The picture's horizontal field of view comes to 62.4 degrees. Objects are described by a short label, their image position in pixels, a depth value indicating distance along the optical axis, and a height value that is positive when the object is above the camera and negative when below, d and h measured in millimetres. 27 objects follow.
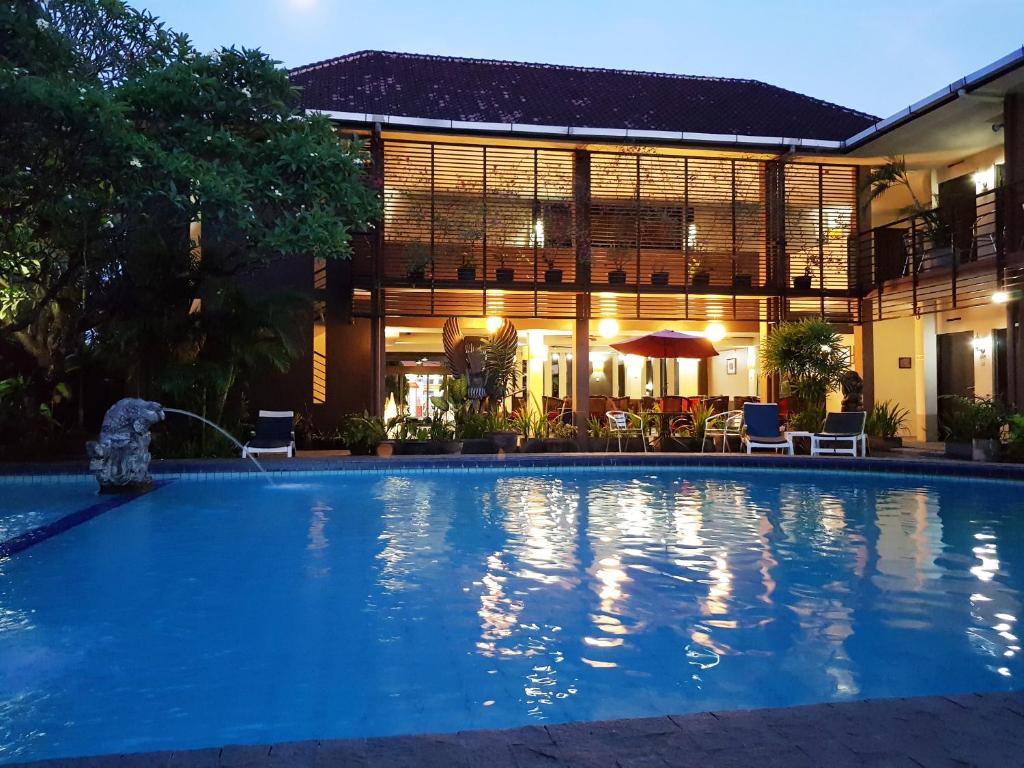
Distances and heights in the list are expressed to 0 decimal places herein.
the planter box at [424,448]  13219 -629
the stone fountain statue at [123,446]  9047 -398
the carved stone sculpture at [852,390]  13711 +263
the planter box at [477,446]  13422 -610
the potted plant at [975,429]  11367 -325
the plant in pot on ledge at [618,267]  15352 +2593
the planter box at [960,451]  11688 -628
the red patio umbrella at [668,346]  13961 +1011
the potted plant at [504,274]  15000 +2375
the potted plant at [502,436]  13430 -454
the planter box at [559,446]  13805 -637
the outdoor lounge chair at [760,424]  13141 -274
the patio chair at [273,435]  12188 -390
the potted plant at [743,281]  15797 +2354
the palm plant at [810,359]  13820 +779
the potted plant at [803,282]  15812 +2328
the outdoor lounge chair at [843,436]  12766 -450
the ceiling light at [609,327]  16531 +1573
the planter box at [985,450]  11297 -598
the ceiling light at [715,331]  16734 +1505
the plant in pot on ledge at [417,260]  14406 +2528
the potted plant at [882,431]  13555 -403
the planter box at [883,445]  13547 -625
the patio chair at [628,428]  13570 -343
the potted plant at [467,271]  14875 +2410
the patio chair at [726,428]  13688 -349
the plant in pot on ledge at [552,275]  15078 +2364
